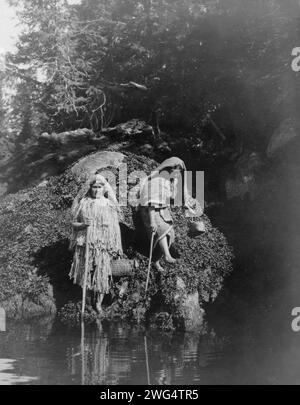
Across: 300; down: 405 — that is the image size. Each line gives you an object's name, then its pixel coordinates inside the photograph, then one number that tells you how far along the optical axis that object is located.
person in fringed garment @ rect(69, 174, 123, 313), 9.62
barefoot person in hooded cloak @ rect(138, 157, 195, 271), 9.76
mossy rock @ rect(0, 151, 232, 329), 9.60
